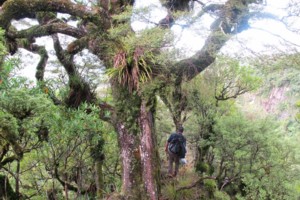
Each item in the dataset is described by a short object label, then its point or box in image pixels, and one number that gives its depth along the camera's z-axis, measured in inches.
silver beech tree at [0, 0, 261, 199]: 239.9
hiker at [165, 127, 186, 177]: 327.0
